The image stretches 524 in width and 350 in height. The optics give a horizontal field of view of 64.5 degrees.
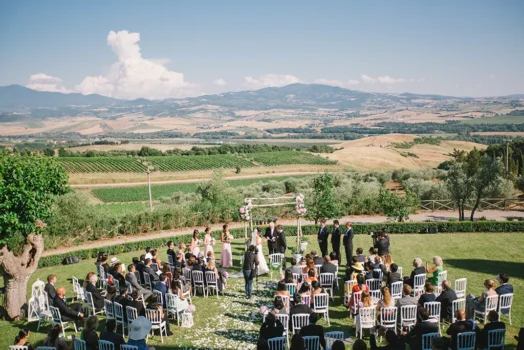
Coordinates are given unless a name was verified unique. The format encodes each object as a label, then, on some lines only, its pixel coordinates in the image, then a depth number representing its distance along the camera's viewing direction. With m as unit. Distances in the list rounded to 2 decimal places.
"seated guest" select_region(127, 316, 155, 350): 8.55
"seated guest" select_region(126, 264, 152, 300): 12.22
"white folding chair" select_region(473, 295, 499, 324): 10.39
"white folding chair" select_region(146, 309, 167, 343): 10.39
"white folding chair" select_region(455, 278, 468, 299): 11.75
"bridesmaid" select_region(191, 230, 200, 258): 16.03
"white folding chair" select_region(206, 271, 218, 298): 13.59
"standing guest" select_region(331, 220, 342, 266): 16.20
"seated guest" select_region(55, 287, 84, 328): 10.80
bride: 15.86
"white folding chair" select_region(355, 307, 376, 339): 10.16
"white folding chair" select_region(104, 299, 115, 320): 10.95
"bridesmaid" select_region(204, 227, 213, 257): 16.09
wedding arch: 18.17
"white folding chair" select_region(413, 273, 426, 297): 12.04
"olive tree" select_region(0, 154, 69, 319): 11.54
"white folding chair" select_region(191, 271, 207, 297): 13.68
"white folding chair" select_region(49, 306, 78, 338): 10.70
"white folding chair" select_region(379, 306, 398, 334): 9.91
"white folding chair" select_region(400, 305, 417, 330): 9.98
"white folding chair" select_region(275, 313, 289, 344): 9.70
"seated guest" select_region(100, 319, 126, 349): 8.45
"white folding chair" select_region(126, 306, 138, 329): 10.26
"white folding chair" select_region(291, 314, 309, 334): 9.70
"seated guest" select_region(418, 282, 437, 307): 10.07
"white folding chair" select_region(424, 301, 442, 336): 9.93
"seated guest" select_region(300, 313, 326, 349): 8.50
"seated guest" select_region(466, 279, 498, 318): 10.38
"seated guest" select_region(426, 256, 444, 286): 12.10
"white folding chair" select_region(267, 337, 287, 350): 8.54
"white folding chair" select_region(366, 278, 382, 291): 11.93
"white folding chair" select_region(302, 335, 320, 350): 8.47
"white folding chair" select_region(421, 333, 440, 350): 8.50
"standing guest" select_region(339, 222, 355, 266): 15.84
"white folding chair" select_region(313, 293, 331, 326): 11.09
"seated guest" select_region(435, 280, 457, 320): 10.45
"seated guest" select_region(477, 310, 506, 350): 8.52
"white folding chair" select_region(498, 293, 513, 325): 10.54
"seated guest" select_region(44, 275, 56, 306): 11.03
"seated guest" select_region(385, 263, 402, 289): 11.80
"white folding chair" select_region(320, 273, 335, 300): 12.70
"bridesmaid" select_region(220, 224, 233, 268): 16.83
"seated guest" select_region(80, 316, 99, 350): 8.58
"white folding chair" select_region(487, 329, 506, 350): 8.61
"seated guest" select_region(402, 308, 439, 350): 8.55
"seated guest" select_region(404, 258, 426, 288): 12.02
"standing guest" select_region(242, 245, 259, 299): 13.35
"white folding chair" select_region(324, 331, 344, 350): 8.25
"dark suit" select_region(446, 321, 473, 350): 8.54
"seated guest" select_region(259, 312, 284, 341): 8.79
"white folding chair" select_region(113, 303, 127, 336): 10.62
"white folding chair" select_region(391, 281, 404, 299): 11.73
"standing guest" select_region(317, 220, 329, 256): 16.89
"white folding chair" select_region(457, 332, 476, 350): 8.47
